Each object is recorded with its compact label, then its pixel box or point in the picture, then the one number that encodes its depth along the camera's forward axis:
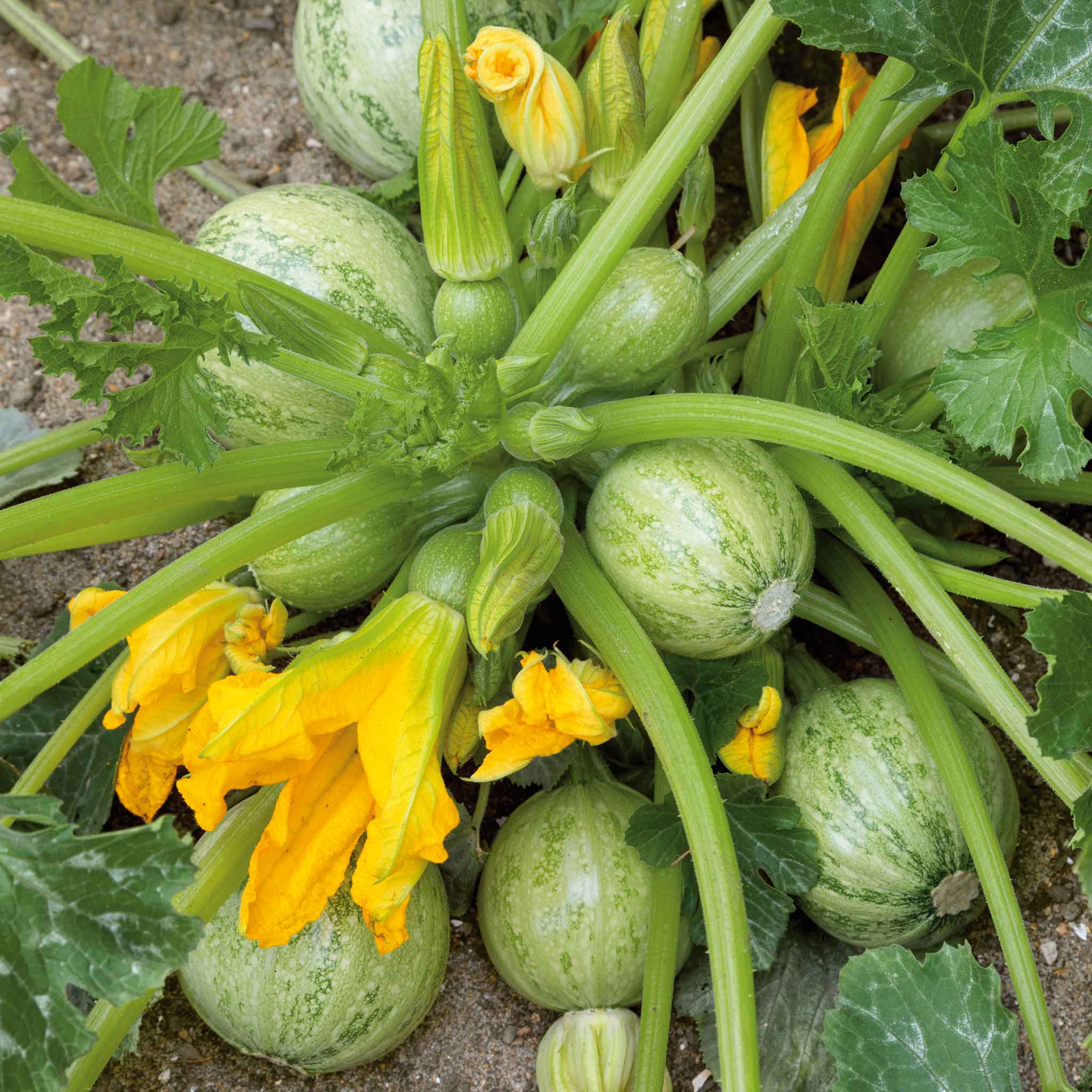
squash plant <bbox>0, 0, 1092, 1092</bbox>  0.93
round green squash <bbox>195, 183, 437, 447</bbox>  1.05
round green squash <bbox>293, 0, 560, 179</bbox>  1.13
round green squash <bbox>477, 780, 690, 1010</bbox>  1.05
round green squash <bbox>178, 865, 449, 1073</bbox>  1.04
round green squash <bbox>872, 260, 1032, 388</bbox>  1.09
